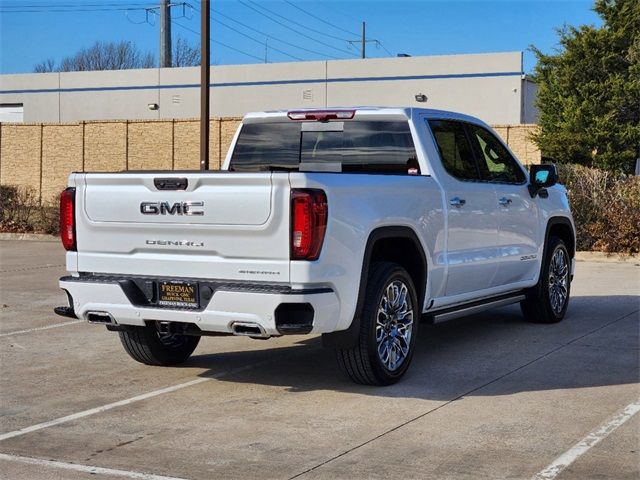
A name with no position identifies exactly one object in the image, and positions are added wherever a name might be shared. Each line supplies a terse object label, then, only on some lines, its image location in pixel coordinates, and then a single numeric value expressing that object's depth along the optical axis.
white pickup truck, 6.40
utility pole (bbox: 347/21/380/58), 85.44
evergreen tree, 26.75
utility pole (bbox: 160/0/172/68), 55.09
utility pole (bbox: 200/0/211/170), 20.80
